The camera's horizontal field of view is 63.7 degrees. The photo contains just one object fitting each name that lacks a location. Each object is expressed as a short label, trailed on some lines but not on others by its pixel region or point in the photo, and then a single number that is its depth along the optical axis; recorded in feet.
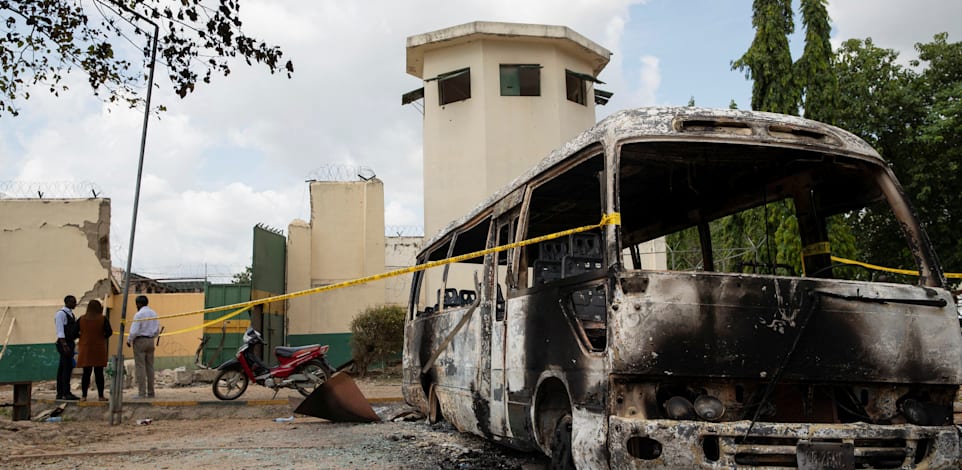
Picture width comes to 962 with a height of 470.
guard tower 73.15
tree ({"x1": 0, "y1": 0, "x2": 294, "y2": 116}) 21.97
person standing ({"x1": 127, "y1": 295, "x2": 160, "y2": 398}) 39.93
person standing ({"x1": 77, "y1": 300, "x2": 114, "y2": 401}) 38.22
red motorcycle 40.42
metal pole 31.65
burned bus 12.76
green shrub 63.00
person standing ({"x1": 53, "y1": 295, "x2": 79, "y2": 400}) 38.40
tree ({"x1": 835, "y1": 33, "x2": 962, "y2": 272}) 70.79
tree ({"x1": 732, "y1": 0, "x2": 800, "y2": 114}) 71.61
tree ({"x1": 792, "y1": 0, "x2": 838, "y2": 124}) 70.13
